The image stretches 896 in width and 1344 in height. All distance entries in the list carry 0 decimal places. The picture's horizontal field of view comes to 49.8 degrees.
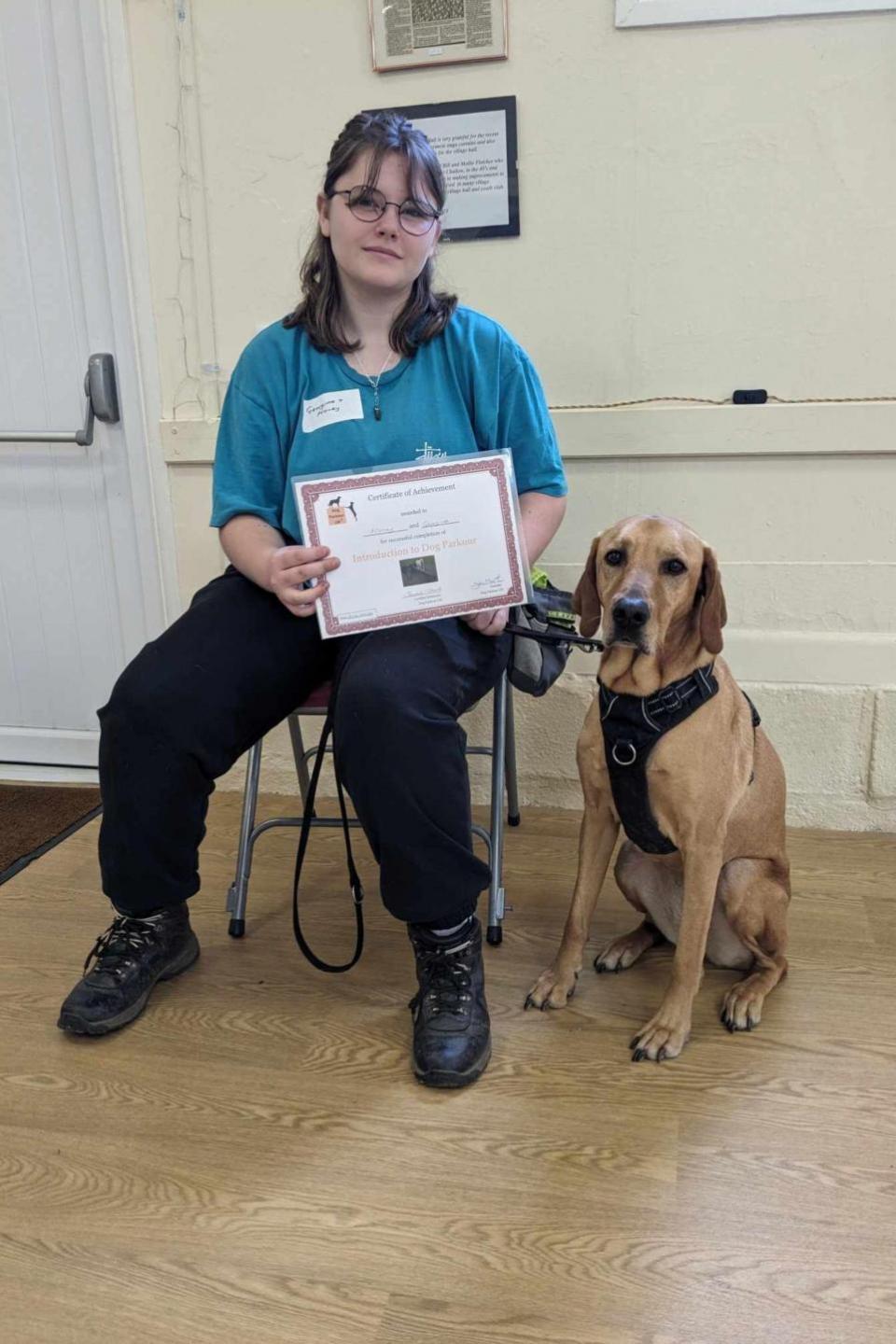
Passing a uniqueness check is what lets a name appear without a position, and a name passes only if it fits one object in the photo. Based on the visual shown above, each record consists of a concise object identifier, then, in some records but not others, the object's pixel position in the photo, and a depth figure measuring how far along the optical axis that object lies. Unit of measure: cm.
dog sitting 165
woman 162
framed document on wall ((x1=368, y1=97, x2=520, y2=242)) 236
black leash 182
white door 259
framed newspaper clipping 230
